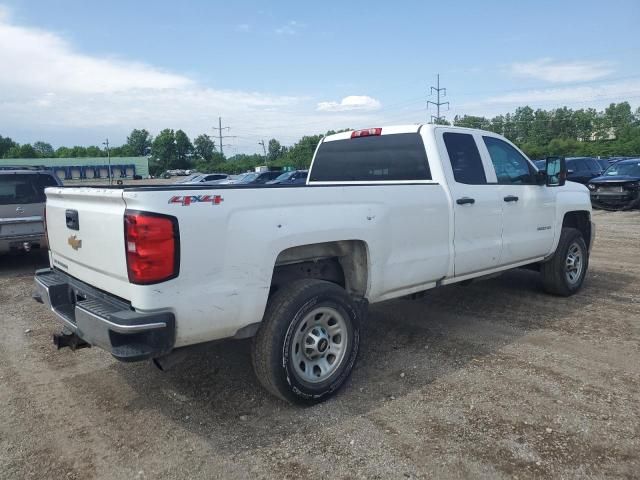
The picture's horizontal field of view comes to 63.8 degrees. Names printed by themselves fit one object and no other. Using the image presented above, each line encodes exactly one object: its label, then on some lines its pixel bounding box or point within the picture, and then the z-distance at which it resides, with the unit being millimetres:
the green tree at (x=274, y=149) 131000
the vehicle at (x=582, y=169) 20619
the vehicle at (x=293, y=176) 24703
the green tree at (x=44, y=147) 178650
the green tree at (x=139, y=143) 153888
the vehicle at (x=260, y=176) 26916
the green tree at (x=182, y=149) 127062
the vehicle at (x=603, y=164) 23359
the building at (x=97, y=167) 100500
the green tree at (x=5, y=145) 120812
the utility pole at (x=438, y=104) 77062
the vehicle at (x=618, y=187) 16656
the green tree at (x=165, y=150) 125125
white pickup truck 2914
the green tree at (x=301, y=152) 88038
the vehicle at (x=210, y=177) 30195
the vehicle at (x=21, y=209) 8242
